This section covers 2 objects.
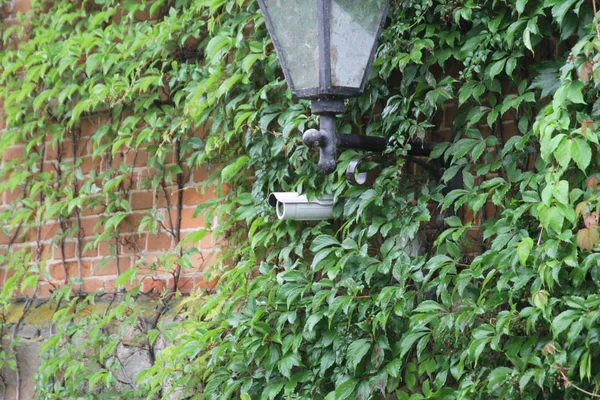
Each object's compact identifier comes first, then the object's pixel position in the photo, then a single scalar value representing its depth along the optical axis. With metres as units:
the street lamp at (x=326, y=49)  5.23
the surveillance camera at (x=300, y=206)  6.38
